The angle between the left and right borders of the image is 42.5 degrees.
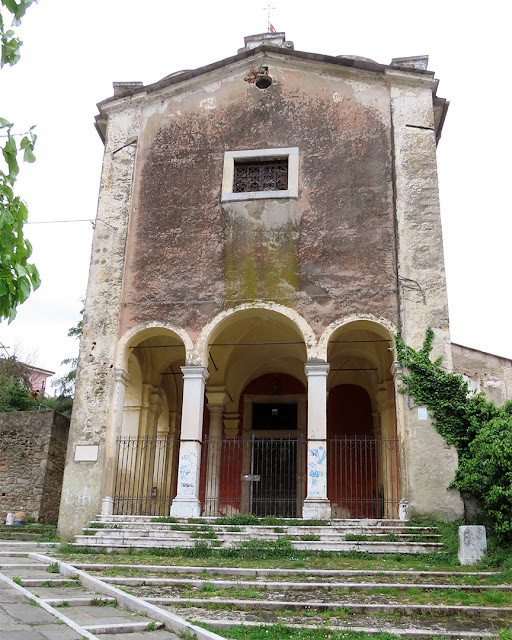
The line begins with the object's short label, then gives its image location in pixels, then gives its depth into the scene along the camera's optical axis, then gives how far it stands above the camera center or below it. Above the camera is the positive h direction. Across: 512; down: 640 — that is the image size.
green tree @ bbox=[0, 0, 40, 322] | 3.87 +1.68
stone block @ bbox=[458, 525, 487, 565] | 9.60 -0.19
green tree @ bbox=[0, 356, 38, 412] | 21.45 +3.84
